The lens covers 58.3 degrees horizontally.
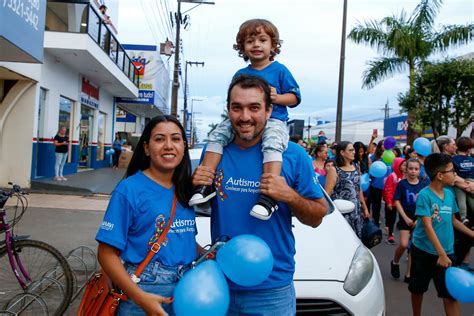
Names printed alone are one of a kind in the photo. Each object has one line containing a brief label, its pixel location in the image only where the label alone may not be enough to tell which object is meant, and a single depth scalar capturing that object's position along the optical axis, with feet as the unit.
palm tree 55.47
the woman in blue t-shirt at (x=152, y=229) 6.06
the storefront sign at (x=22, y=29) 21.89
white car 9.71
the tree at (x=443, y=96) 46.57
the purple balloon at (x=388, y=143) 34.53
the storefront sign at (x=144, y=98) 79.67
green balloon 32.40
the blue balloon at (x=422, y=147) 22.89
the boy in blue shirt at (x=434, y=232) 12.19
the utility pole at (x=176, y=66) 68.85
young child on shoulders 6.66
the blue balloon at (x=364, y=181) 25.21
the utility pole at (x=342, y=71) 47.42
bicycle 12.02
